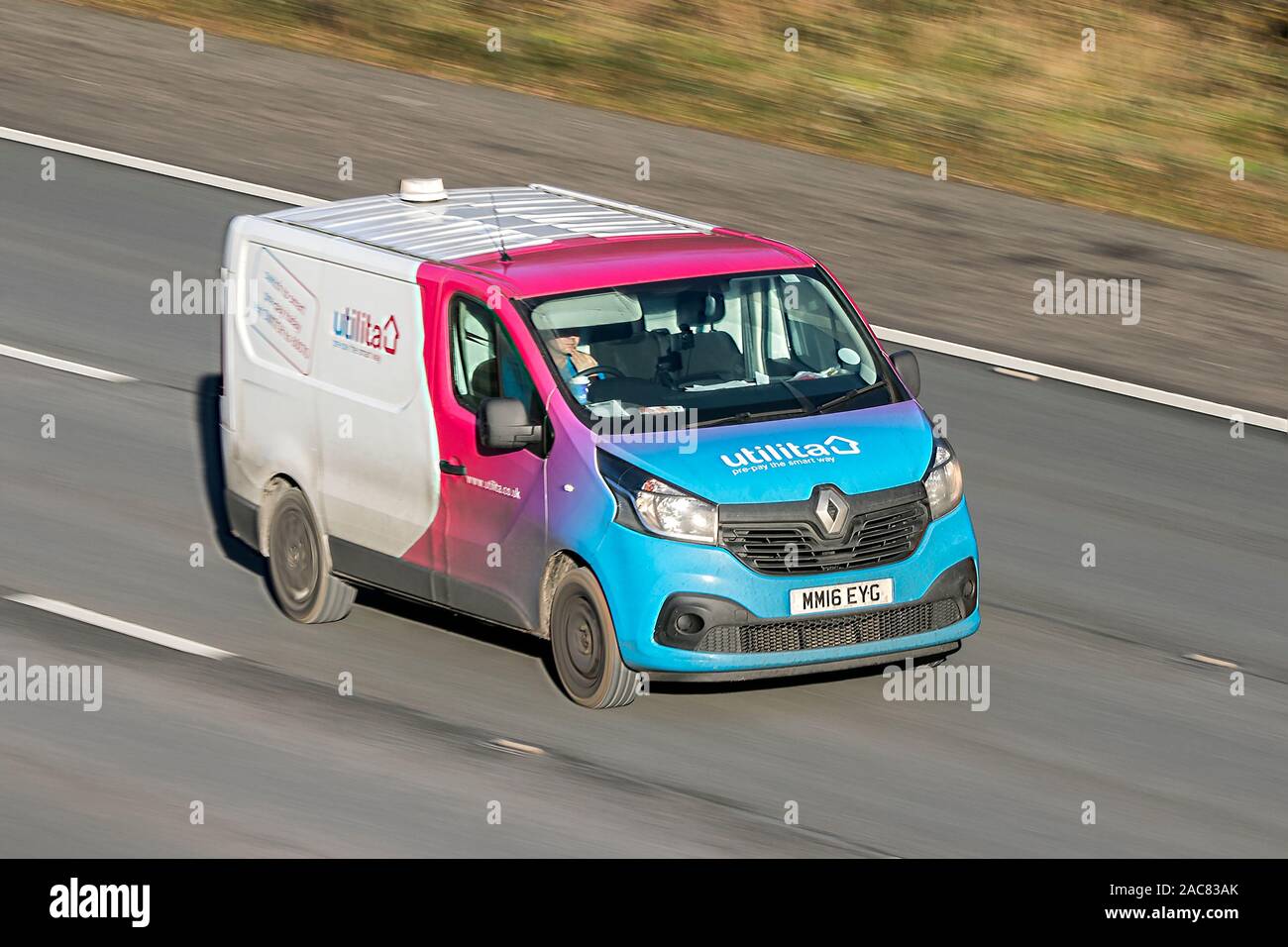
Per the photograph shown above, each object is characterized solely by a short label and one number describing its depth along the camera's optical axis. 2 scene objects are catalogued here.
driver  10.77
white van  10.24
